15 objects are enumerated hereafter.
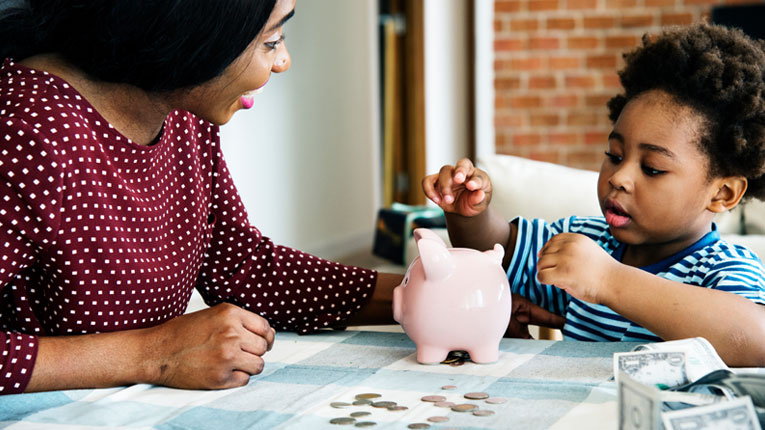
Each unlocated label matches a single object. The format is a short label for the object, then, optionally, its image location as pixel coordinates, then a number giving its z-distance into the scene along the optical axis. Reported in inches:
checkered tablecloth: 29.6
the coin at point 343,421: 29.2
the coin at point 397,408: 30.5
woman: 33.6
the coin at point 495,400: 31.1
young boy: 44.2
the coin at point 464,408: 30.2
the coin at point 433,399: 31.4
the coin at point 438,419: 29.1
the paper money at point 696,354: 31.6
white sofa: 71.7
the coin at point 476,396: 31.6
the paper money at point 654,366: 31.6
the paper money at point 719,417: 25.2
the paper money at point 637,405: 24.2
